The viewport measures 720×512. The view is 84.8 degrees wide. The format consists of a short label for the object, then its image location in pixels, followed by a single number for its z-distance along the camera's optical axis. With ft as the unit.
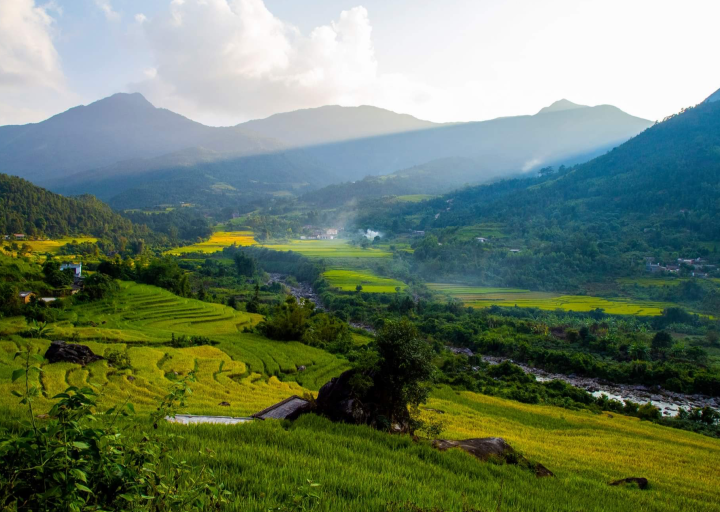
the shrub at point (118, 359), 62.59
